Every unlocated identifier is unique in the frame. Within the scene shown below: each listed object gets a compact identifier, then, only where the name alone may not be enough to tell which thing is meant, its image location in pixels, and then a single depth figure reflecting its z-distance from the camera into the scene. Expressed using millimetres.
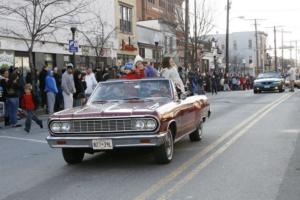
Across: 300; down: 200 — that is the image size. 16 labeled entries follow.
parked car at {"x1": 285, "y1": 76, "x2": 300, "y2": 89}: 41894
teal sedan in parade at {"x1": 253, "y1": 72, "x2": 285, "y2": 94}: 34094
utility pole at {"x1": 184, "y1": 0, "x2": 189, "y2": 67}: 35375
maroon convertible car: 8008
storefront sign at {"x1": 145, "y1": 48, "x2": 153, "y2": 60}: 43247
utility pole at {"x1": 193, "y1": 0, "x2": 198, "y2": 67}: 42544
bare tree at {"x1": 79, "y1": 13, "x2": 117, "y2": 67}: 31156
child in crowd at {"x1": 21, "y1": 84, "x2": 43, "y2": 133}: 14117
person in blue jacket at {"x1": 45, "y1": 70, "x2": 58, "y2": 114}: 17703
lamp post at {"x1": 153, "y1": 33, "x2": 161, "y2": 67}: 40281
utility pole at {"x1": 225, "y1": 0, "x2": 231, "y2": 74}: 49444
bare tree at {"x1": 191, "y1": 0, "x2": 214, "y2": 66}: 44219
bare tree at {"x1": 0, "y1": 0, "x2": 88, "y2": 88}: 23234
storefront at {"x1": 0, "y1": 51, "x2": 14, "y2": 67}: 23172
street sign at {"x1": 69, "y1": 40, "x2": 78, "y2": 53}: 22375
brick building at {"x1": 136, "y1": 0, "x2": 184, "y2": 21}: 52000
